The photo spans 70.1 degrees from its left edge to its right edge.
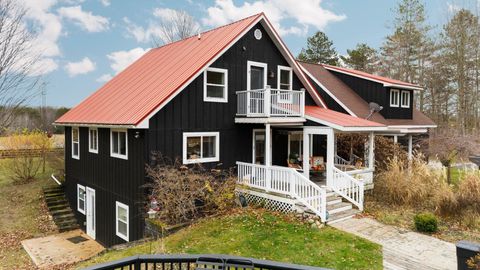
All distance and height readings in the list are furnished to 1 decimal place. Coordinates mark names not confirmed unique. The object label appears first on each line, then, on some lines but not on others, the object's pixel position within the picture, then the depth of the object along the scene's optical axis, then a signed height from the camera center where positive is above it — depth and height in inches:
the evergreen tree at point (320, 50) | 1702.8 +369.0
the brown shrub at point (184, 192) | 443.8 -93.2
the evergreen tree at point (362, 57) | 1600.1 +314.3
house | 465.7 -8.2
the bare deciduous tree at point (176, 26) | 1257.4 +357.1
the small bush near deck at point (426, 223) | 410.6 -119.0
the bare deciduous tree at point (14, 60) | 579.5 +107.6
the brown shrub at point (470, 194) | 445.1 -91.2
